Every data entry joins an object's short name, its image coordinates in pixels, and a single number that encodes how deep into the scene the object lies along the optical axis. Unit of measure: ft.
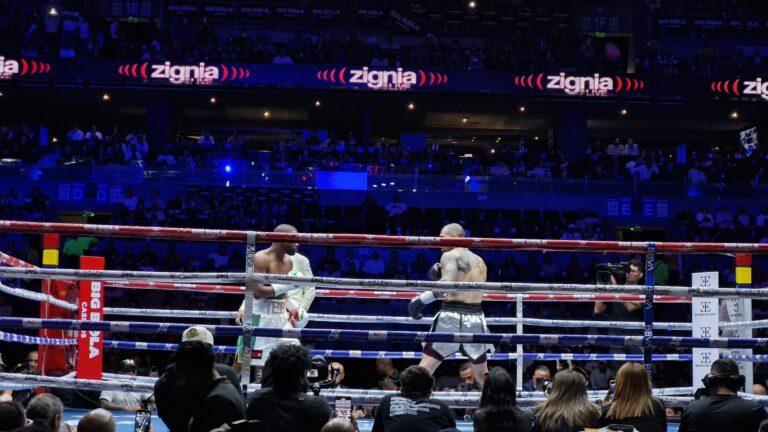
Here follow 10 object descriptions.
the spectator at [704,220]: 60.26
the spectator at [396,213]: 58.15
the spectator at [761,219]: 59.82
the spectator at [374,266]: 51.80
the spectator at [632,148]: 72.38
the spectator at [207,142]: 66.95
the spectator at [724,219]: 60.18
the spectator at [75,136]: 65.66
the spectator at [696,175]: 66.18
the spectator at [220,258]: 51.87
